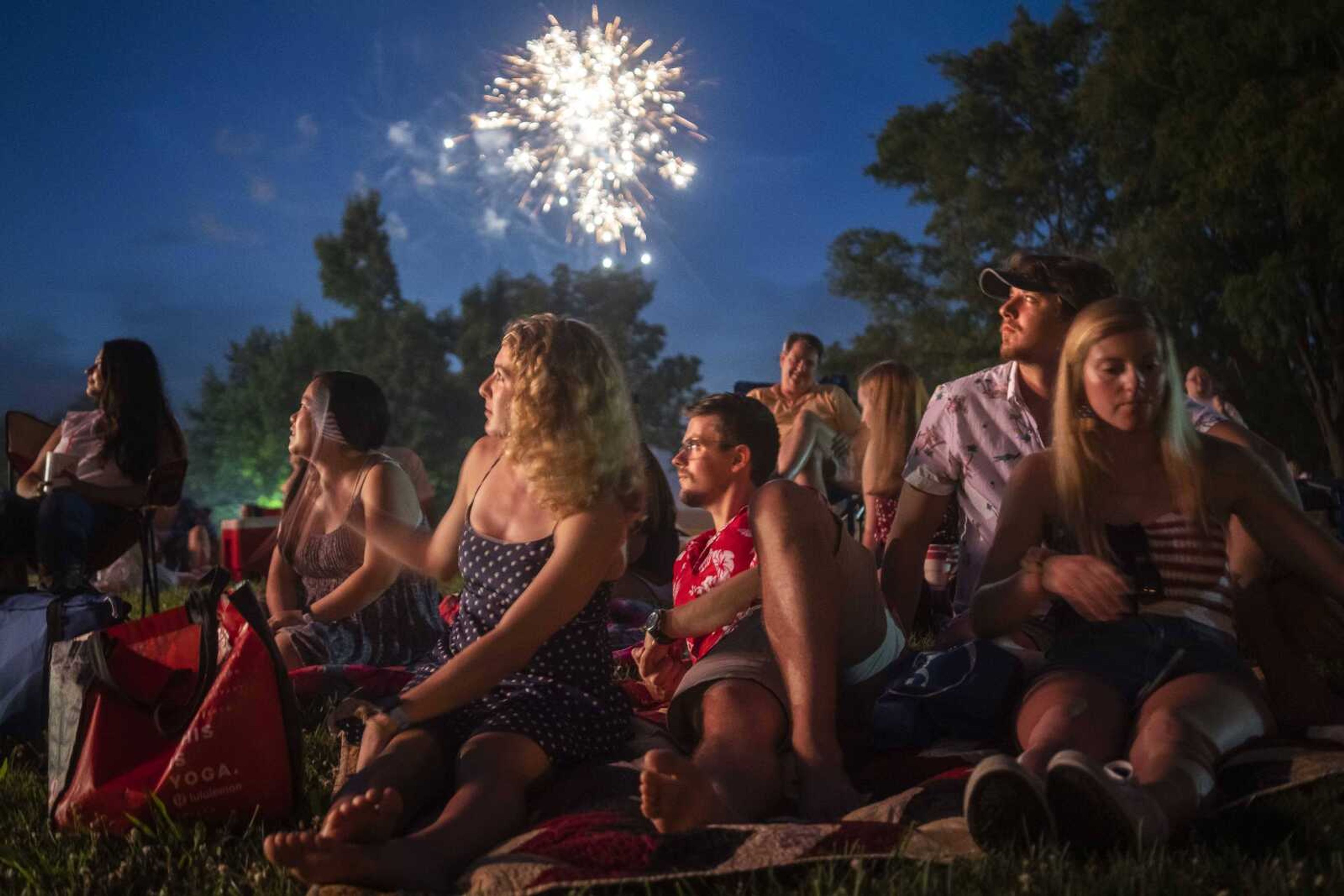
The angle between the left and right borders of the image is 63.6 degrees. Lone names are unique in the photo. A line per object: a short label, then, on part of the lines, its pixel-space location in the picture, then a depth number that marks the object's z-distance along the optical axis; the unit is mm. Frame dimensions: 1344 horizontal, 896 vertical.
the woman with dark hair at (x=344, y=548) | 4277
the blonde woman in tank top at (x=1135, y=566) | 2512
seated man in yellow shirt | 7902
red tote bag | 2709
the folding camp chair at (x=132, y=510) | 6402
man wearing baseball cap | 3811
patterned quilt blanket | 2172
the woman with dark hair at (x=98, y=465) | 6047
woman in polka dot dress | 2498
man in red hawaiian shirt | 2605
